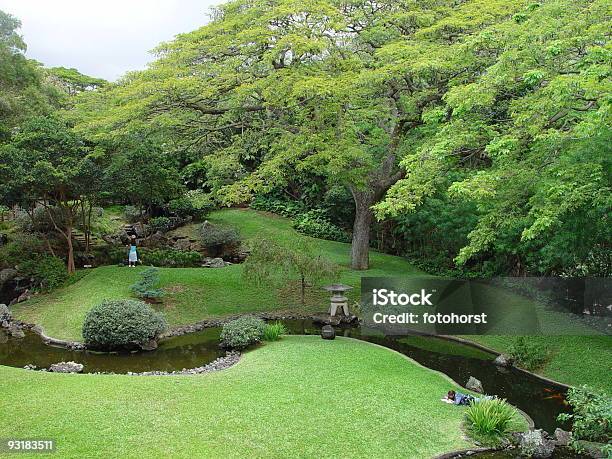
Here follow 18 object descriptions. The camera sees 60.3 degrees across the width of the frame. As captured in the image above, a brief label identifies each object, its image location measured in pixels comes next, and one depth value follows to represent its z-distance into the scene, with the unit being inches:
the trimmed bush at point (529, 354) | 462.8
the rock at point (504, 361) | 477.1
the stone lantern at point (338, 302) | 605.7
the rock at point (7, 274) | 696.1
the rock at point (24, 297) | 655.1
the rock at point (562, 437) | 319.0
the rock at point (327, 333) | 524.1
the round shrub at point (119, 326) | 490.9
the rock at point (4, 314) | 583.5
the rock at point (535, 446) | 306.7
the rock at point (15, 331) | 547.5
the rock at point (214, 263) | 803.4
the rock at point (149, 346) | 510.3
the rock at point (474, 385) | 399.5
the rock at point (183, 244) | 895.3
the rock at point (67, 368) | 430.6
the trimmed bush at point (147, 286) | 614.2
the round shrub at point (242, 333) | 494.3
